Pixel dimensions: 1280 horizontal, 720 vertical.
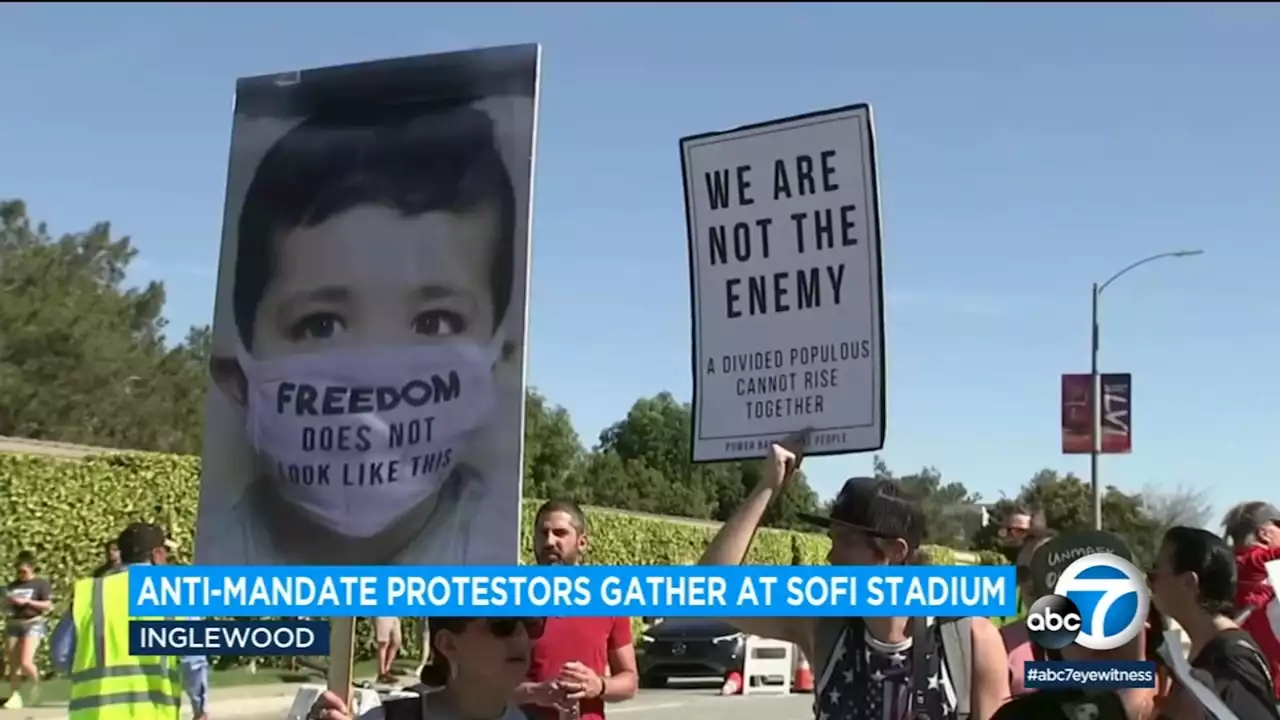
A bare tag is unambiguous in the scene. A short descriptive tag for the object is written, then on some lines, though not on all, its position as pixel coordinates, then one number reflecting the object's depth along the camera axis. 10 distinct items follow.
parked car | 24.73
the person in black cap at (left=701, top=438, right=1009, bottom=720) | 3.62
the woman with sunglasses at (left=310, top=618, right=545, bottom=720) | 3.44
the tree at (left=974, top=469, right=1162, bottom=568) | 31.26
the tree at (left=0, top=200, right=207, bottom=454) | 60.53
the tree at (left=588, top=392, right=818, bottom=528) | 85.88
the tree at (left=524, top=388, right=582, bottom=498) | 83.94
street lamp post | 31.47
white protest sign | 3.82
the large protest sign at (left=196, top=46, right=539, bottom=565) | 3.80
